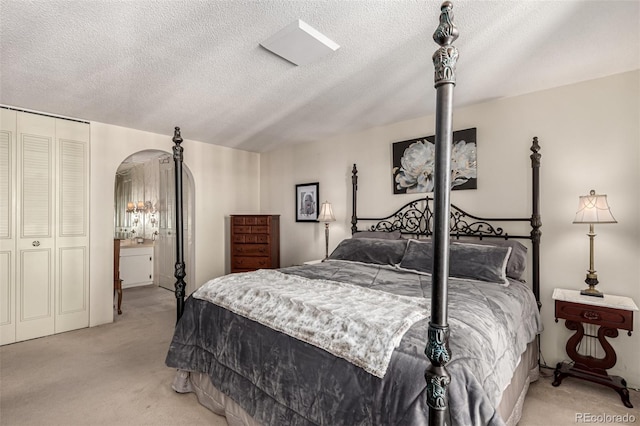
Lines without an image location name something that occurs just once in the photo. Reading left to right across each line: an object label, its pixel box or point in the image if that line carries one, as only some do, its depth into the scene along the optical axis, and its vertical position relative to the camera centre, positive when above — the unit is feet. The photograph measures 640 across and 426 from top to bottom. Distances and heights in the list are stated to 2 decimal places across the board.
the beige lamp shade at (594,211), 7.87 +0.01
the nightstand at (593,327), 7.48 -2.95
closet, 11.07 -0.50
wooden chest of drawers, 15.81 -1.56
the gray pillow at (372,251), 10.70 -1.37
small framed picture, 15.78 +0.45
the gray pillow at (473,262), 8.37 -1.38
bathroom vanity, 18.79 -3.08
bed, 3.84 -2.00
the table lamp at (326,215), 13.94 -0.16
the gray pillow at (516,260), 8.88 -1.34
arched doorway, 17.37 +0.01
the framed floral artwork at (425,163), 10.98 +1.74
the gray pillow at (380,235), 12.13 -0.90
